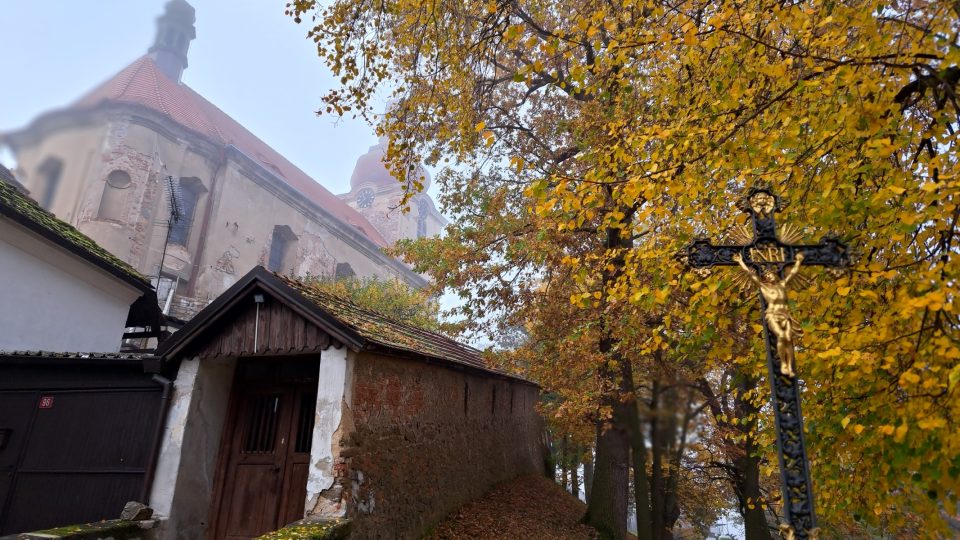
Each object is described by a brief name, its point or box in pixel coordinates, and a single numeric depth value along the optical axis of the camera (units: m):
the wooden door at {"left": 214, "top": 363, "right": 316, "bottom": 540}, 7.88
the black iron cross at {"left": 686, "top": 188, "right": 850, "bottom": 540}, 3.06
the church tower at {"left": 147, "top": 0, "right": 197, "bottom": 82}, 32.26
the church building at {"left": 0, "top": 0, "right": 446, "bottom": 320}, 21.77
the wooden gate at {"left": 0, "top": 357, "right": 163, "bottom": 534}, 7.94
